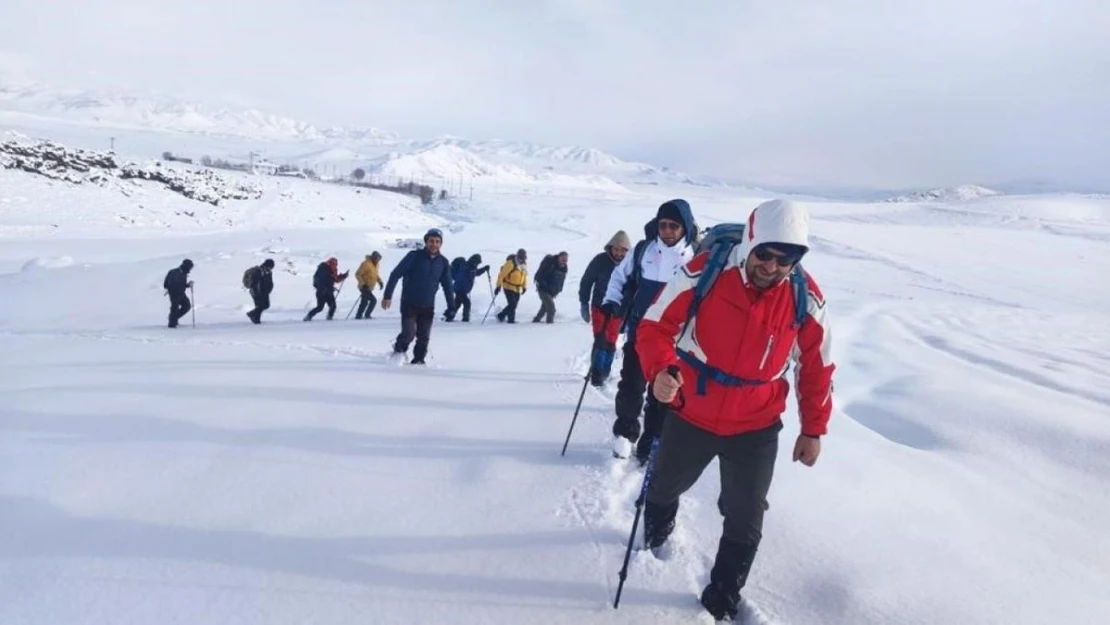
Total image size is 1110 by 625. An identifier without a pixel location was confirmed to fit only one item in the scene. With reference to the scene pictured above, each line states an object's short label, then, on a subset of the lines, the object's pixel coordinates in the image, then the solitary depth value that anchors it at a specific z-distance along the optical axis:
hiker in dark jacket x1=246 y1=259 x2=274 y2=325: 12.16
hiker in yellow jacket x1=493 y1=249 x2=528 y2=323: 12.49
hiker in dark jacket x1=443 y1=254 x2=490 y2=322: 13.36
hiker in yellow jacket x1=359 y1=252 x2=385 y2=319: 13.29
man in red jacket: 2.51
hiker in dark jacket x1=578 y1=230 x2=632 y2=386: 5.87
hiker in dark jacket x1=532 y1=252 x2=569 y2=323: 11.84
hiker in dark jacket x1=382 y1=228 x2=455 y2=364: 6.98
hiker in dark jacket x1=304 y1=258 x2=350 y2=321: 13.12
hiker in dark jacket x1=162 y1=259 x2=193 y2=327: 11.55
